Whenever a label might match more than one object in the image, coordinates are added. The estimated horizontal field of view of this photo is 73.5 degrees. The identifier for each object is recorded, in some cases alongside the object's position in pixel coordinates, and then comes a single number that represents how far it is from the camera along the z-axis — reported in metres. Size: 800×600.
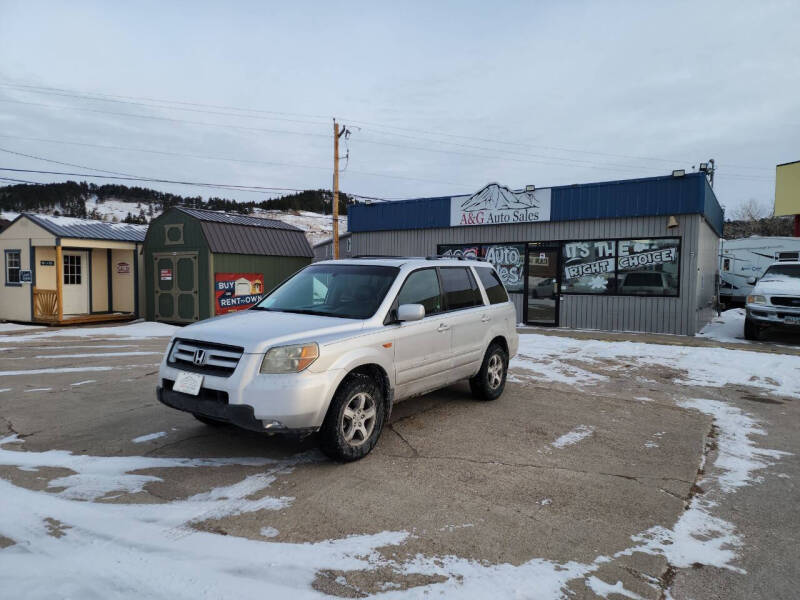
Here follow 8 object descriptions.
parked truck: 21.74
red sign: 16.33
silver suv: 4.00
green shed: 16.12
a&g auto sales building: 13.52
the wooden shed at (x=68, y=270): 16.50
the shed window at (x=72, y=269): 17.73
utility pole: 24.40
